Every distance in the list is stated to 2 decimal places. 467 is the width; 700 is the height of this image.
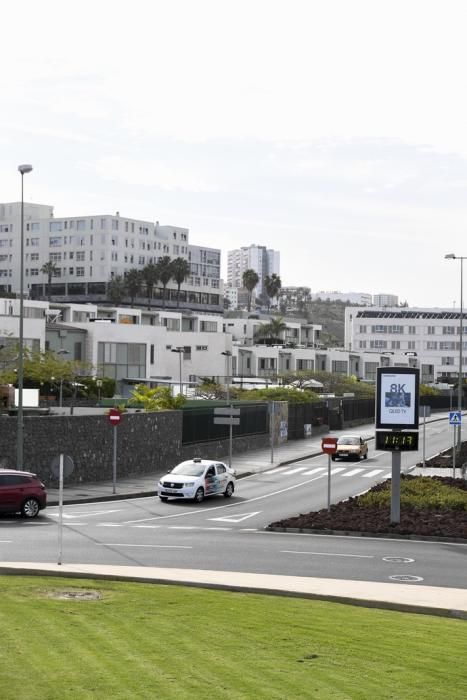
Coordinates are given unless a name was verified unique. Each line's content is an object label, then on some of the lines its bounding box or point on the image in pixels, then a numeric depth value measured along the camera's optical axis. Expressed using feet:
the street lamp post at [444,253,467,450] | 232.94
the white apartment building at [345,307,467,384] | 590.14
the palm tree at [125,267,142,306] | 537.24
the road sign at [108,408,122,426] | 138.46
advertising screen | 106.32
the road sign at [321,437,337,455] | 115.18
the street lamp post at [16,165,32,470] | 128.67
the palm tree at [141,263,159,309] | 545.85
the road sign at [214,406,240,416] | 168.97
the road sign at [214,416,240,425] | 164.35
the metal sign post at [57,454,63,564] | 73.62
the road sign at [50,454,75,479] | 78.01
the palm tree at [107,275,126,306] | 528.22
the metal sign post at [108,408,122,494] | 138.31
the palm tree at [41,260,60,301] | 531.50
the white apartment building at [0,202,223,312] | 539.29
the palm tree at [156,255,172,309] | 554.87
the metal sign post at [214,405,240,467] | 164.96
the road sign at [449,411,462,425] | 163.73
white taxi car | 130.00
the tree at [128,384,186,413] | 178.70
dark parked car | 108.27
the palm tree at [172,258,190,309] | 564.30
